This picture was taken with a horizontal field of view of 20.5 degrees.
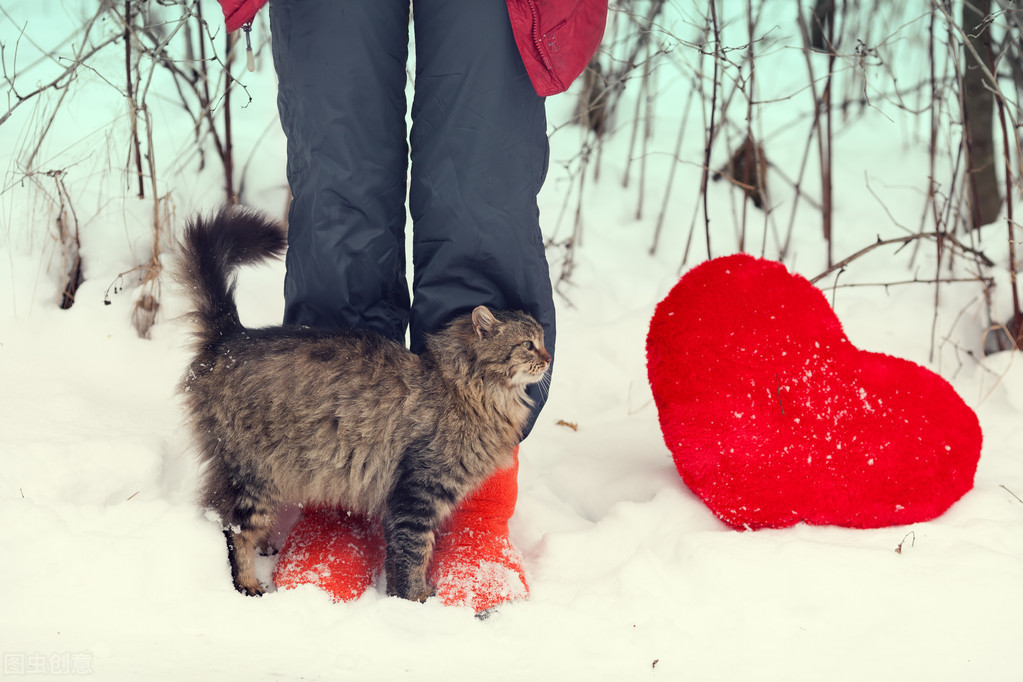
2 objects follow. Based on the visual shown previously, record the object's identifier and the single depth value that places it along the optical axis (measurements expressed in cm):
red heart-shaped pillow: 346
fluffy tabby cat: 336
